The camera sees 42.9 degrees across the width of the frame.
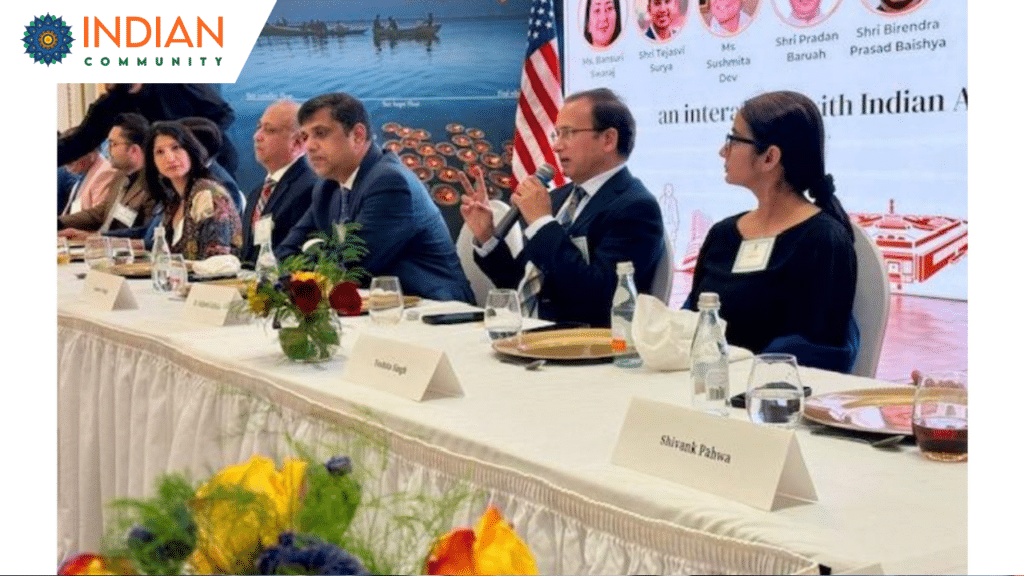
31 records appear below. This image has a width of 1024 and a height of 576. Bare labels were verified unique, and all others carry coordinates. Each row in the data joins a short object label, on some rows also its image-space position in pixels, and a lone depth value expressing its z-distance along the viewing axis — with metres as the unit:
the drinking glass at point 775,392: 1.55
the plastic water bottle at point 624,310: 2.25
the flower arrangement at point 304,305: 2.26
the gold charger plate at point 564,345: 2.21
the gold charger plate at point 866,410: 1.58
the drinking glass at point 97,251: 4.34
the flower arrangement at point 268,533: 0.68
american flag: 5.73
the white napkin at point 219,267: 3.88
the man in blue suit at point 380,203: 3.89
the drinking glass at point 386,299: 2.67
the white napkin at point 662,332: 2.06
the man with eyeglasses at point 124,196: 6.15
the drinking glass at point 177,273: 3.56
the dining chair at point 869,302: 2.60
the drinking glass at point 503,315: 2.39
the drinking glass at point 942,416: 1.42
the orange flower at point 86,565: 0.66
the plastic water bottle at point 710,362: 1.73
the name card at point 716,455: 1.27
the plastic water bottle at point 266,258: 3.16
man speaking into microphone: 3.22
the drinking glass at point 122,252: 4.22
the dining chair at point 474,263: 3.93
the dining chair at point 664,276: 3.25
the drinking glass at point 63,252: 4.85
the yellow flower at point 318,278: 2.30
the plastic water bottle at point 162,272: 3.61
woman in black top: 2.60
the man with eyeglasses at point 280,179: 4.64
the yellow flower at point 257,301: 2.31
